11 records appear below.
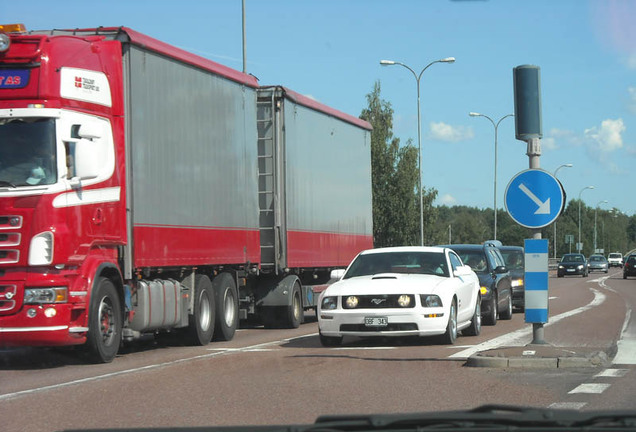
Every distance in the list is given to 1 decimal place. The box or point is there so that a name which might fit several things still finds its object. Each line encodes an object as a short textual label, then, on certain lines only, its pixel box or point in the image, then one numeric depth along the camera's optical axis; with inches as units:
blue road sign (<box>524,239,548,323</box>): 526.9
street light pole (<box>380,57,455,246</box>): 1878.7
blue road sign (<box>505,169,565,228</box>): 532.7
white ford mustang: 597.0
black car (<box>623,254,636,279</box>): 2628.0
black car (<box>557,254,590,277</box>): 2950.3
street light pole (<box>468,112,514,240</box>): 2369.6
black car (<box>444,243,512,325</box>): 829.8
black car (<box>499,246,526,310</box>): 1029.8
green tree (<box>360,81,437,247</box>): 3144.7
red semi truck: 504.8
